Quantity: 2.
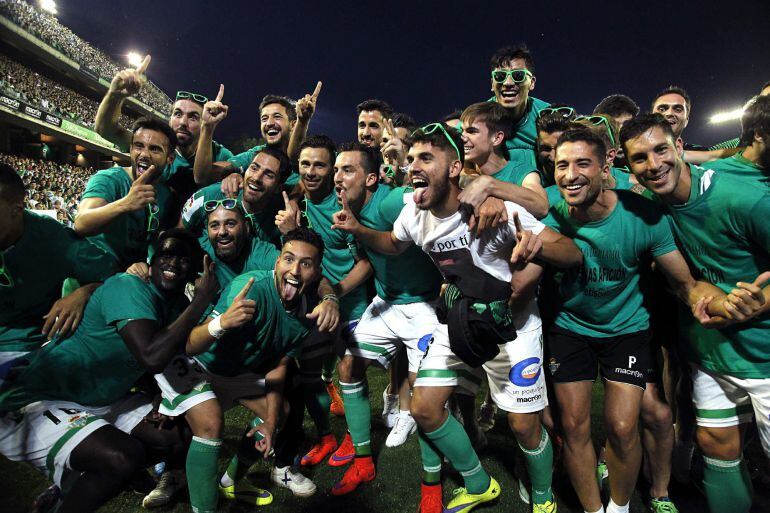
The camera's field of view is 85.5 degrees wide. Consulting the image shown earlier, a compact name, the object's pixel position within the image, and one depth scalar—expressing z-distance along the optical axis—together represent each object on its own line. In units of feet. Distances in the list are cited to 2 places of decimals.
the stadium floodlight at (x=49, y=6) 121.29
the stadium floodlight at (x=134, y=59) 133.16
